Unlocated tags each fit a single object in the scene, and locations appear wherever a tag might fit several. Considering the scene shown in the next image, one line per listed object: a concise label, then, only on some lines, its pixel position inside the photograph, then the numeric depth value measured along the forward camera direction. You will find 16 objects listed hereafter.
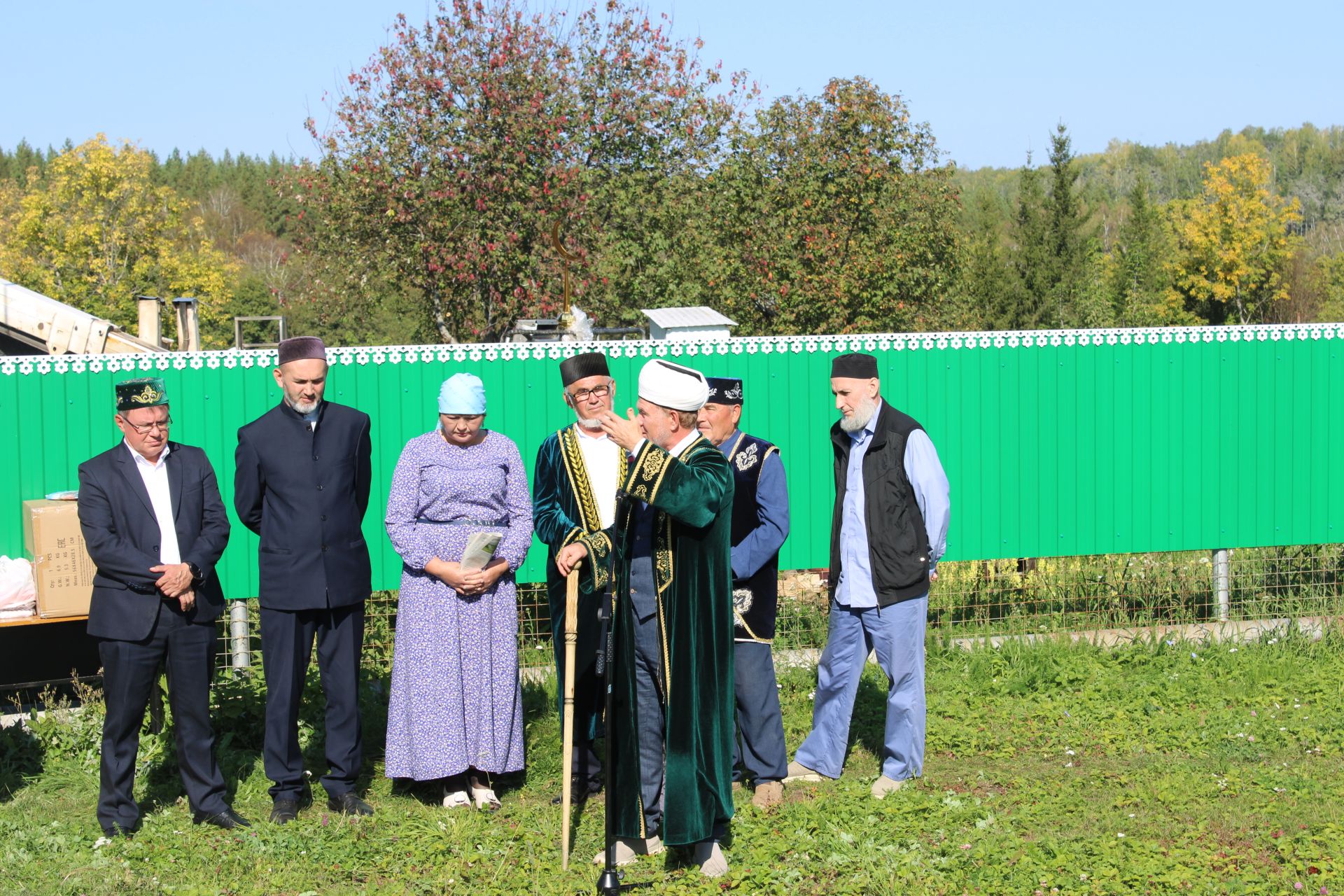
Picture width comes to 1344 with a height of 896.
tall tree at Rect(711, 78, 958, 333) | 21.59
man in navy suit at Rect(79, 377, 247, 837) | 4.91
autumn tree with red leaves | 18.30
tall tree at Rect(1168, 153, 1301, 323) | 59.50
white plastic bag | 6.39
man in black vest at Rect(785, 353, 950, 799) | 5.24
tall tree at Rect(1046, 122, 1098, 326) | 51.59
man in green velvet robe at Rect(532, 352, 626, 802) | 5.06
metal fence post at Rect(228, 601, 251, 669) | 7.29
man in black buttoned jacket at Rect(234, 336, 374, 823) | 5.12
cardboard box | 6.30
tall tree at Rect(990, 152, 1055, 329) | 51.56
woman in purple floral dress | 5.19
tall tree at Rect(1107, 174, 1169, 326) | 53.53
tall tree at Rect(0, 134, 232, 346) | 41.12
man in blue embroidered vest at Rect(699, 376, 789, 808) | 5.18
